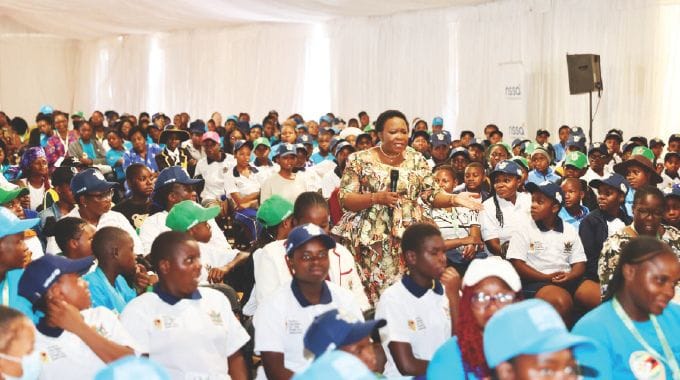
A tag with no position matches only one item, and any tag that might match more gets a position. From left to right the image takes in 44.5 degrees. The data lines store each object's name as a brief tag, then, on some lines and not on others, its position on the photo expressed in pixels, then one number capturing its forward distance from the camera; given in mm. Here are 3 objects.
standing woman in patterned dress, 4551
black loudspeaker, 11805
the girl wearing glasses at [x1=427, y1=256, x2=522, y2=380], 2621
